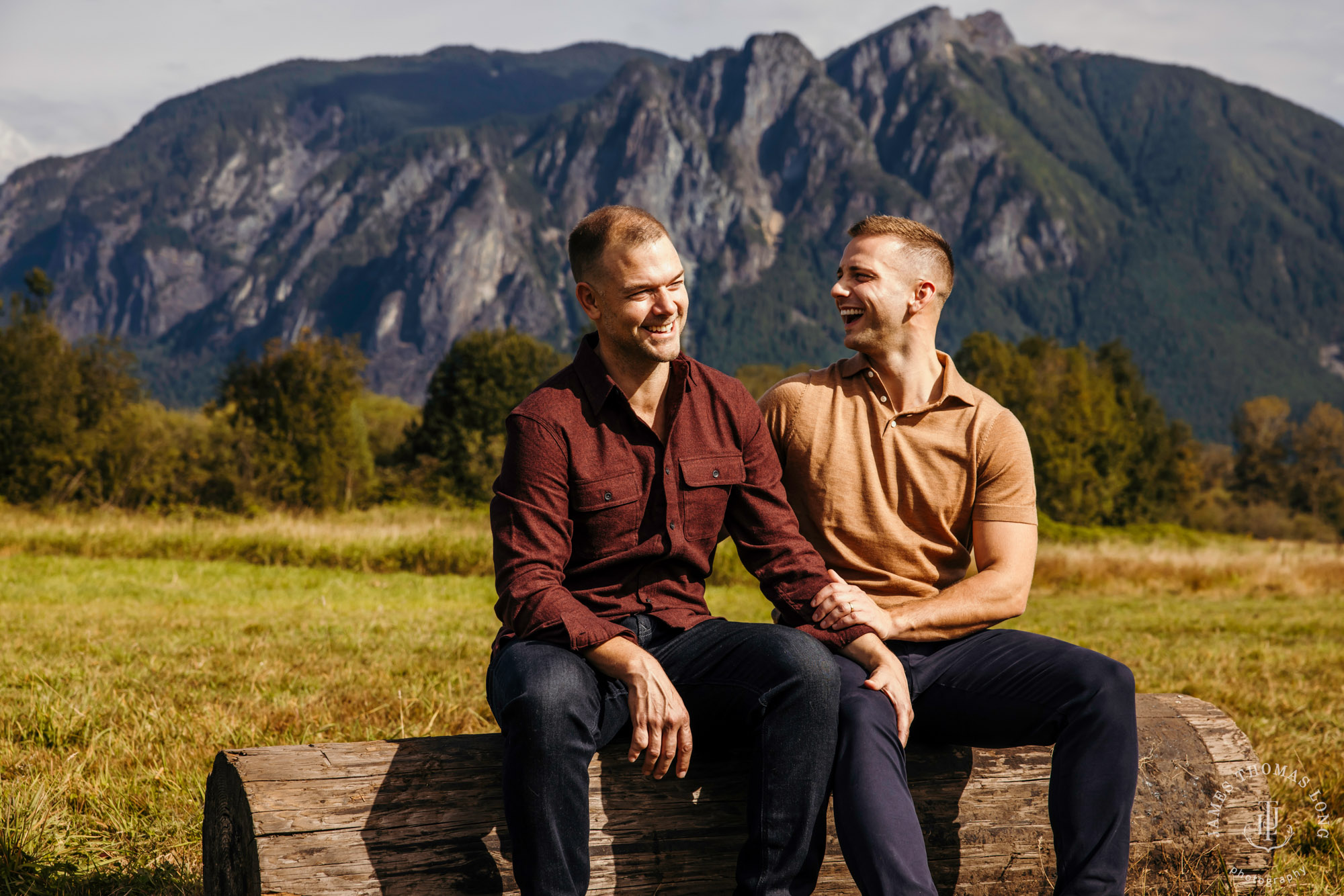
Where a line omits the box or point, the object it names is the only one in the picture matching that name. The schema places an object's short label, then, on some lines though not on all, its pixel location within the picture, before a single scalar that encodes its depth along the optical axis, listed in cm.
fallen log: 278
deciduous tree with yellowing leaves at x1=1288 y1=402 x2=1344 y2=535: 6875
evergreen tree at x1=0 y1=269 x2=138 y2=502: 2445
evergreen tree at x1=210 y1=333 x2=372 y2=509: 2859
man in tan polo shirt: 304
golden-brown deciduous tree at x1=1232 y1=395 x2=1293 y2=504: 7519
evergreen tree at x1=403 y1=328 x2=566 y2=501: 3922
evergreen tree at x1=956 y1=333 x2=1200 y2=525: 5684
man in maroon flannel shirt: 275
